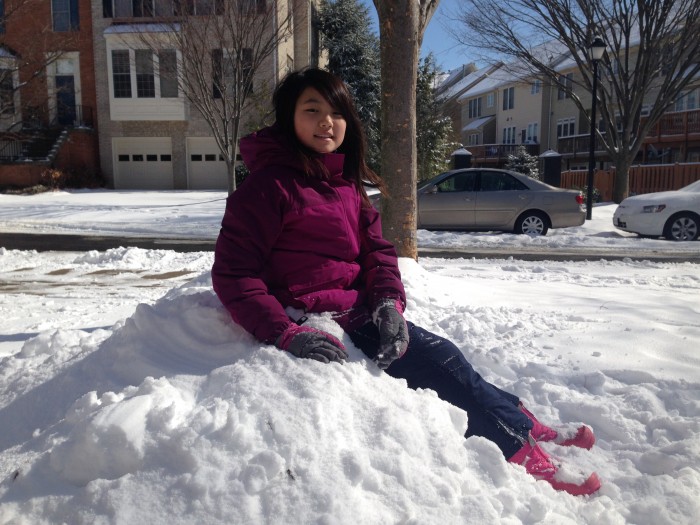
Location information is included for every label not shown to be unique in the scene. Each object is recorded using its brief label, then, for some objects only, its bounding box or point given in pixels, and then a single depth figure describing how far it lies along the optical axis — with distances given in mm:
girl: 2289
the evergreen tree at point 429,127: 25578
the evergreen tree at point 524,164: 28172
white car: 11430
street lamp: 14781
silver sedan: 12086
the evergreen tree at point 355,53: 24797
